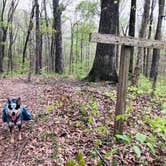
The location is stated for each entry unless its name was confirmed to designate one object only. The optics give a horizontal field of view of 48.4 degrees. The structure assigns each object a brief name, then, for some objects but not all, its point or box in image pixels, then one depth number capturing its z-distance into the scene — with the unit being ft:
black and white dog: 12.68
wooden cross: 11.21
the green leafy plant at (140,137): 6.31
